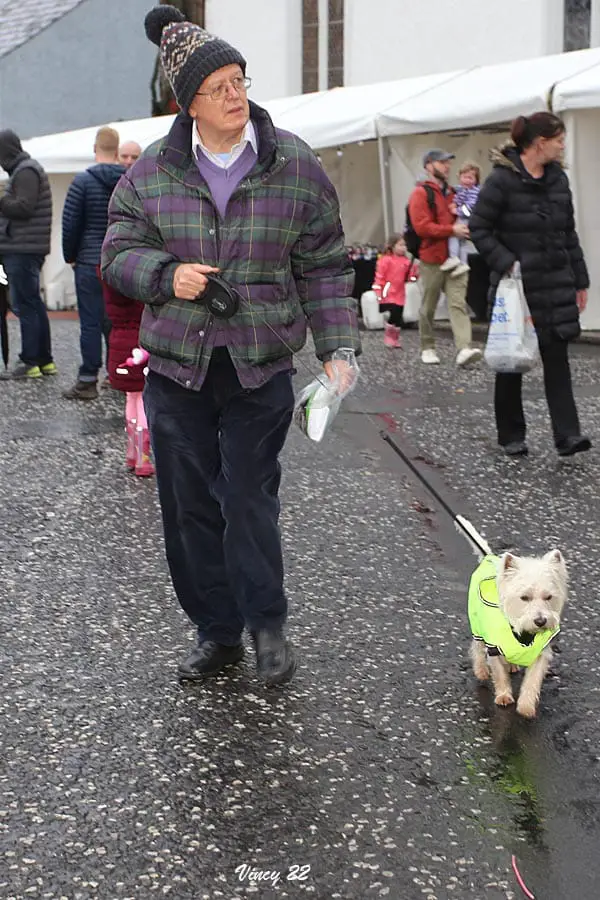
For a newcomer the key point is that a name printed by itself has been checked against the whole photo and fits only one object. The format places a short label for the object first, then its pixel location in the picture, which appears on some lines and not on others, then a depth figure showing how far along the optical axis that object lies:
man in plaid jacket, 3.99
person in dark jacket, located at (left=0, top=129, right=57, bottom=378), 11.25
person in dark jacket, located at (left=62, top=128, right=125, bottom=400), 9.84
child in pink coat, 14.91
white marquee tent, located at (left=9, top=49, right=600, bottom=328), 14.00
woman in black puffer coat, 7.74
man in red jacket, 12.45
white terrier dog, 4.01
